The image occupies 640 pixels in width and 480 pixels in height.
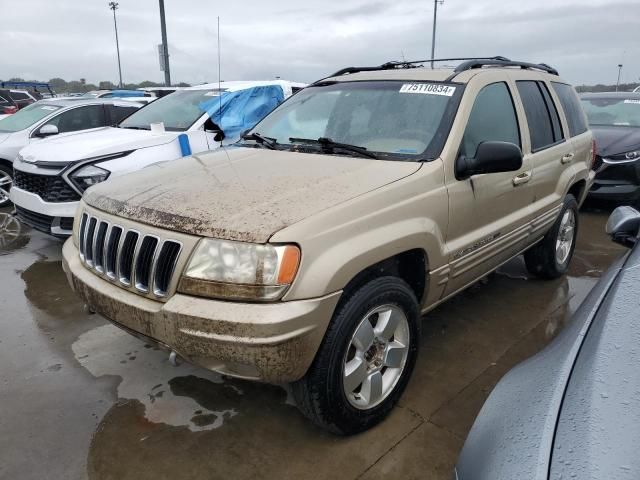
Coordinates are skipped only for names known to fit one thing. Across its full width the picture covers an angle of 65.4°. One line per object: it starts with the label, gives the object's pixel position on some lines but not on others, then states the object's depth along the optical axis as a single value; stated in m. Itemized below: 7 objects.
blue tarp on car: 5.73
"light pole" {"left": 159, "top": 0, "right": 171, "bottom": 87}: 9.39
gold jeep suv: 2.02
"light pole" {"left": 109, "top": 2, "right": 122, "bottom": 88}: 45.79
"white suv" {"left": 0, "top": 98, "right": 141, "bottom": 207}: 7.05
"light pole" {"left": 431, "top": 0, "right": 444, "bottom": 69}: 24.04
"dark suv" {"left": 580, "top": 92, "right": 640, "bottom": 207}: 6.78
